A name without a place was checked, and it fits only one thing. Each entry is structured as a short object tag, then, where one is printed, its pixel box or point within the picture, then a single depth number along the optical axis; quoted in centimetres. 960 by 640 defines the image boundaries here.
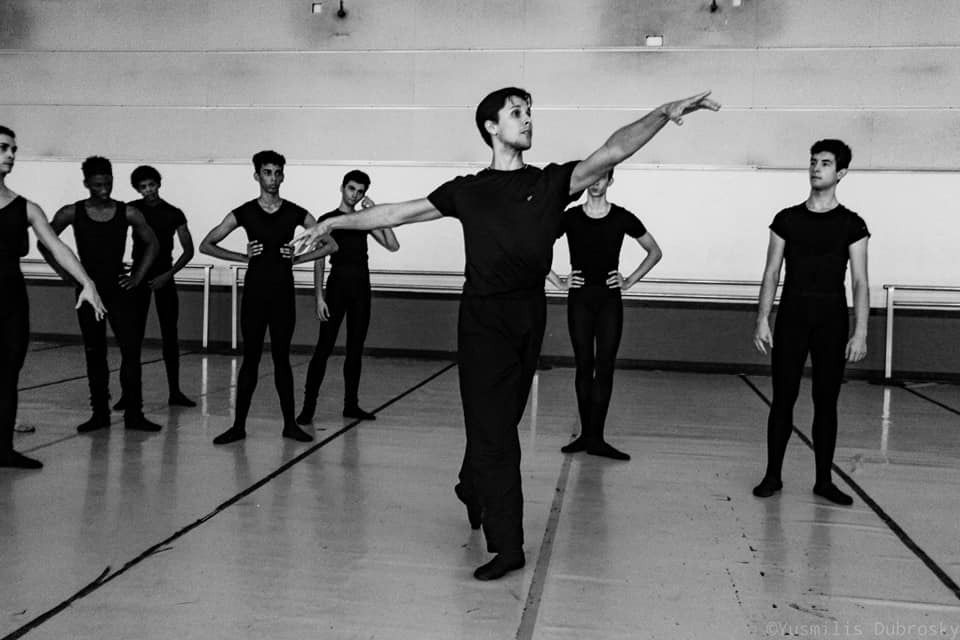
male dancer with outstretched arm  342
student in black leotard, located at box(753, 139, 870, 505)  461
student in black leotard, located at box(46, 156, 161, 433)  607
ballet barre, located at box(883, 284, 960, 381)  987
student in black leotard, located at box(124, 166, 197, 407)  698
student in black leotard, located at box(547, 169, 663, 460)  562
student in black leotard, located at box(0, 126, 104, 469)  480
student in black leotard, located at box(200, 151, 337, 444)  580
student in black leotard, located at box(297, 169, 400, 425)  659
